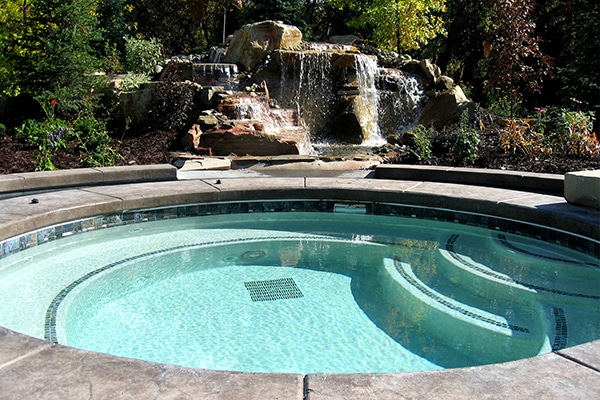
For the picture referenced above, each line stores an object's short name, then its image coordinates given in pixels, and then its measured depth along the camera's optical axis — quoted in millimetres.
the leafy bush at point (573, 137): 7732
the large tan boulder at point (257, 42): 13062
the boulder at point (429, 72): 12930
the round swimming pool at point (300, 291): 3256
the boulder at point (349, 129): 11789
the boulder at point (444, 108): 11359
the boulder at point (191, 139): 9047
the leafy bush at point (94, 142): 8000
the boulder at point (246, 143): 9023
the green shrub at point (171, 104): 9828
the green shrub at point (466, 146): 7871
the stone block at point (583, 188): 5160
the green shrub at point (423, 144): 8195
